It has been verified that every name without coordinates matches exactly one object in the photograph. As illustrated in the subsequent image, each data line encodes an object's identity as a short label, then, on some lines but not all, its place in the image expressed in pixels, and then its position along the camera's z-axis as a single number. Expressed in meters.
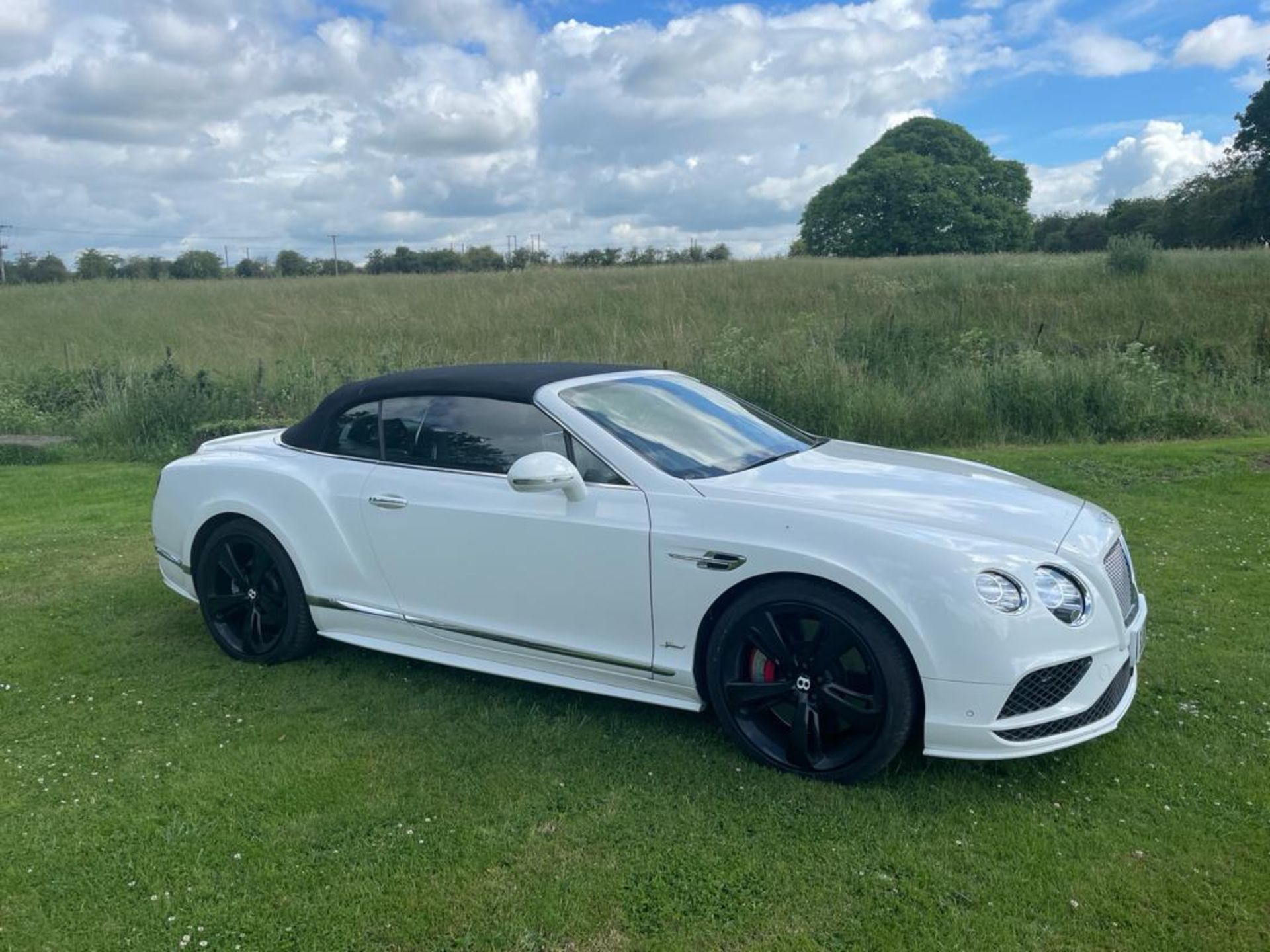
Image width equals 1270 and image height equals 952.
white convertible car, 3.06
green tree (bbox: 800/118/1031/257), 58.00
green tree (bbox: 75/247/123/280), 51.44
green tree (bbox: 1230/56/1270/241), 43.12
